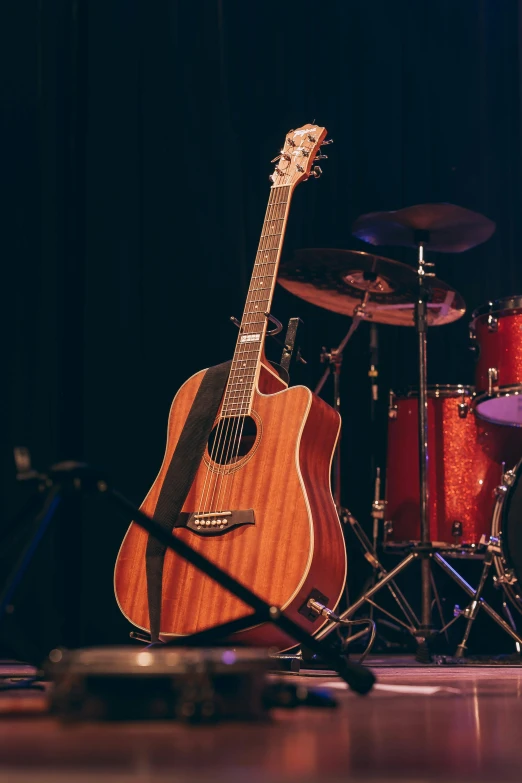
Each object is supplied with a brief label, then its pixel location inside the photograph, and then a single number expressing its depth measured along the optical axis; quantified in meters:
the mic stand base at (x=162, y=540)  1.54
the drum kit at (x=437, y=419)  3.56
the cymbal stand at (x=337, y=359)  3.88
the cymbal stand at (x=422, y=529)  3.43
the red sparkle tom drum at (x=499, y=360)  3.57
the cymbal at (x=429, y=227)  3.58
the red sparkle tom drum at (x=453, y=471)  3.79
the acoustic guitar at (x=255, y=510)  2.75
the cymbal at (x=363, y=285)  3.64
